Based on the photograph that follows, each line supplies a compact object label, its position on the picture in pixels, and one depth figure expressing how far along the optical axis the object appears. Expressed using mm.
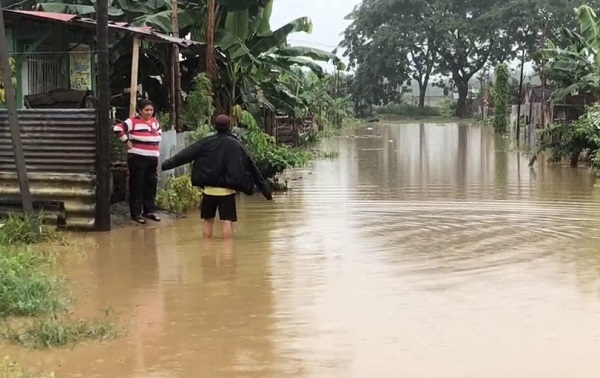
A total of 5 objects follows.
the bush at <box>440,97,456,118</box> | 74375
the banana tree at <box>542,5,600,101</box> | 22422
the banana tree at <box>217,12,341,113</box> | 15883
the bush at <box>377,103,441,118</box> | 73562
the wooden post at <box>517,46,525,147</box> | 32031
